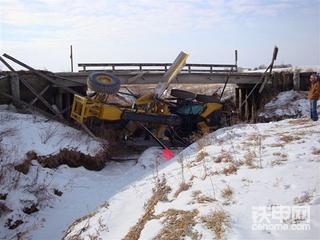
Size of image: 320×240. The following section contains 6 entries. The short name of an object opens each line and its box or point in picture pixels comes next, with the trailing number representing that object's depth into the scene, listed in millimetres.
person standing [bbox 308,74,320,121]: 8290
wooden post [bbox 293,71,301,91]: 16601
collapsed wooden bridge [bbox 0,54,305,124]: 11393
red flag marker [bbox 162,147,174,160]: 9629
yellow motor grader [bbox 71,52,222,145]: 10288
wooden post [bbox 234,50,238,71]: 21636
